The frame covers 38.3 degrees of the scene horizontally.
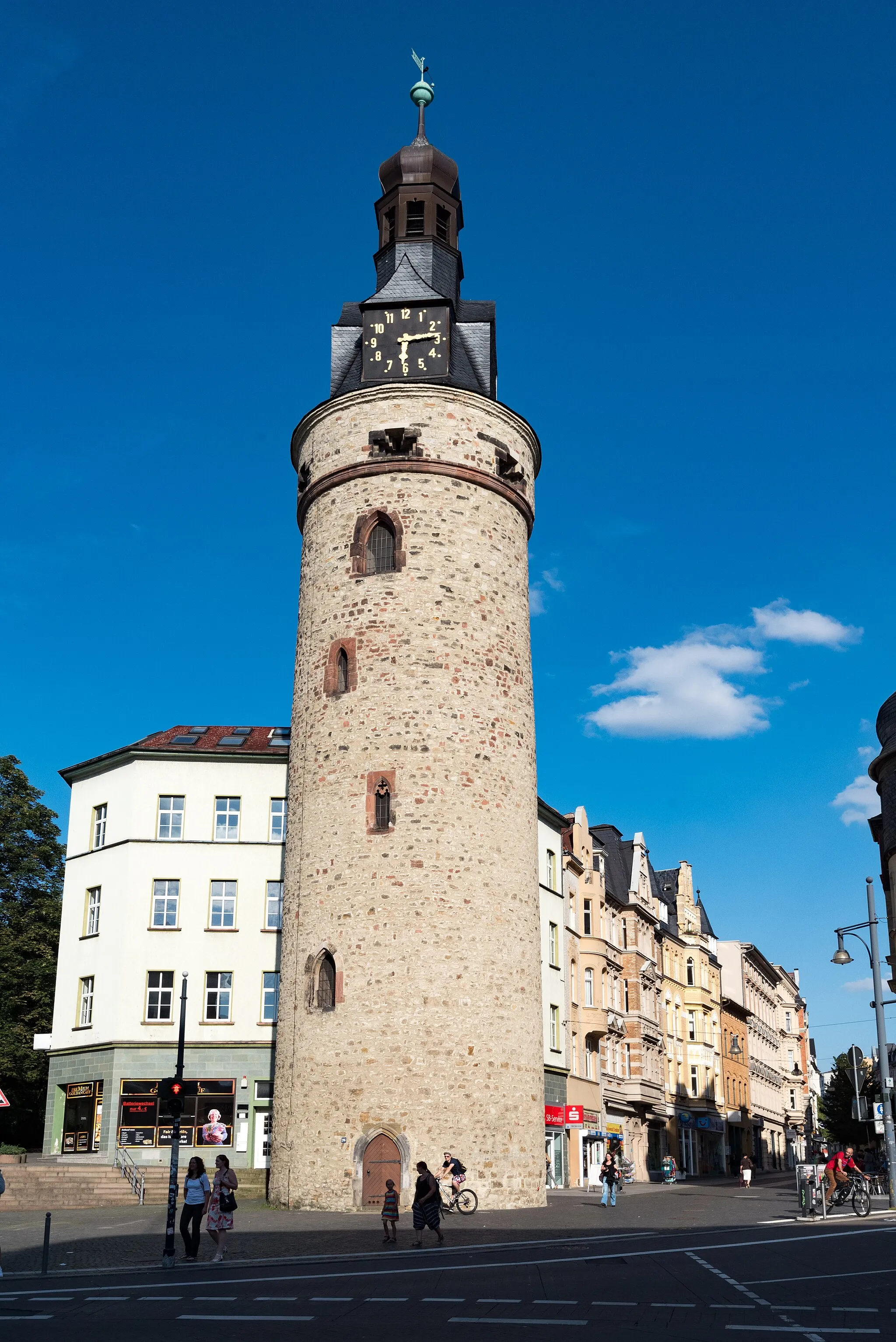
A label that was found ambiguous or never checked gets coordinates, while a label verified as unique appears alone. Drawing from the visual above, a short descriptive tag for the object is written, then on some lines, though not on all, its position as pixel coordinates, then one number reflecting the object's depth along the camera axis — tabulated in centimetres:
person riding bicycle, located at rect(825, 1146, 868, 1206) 2594
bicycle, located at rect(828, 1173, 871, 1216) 2472
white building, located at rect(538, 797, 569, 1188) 3919
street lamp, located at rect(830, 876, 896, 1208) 2522
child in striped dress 1917
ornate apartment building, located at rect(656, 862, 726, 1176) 5753
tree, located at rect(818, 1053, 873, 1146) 7325
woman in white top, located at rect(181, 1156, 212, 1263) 1786
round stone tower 2492
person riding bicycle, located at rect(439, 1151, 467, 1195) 2295
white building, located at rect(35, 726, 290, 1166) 3375
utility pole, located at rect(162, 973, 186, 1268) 1798
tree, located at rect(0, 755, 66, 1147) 3894
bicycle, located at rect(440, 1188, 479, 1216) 2397
